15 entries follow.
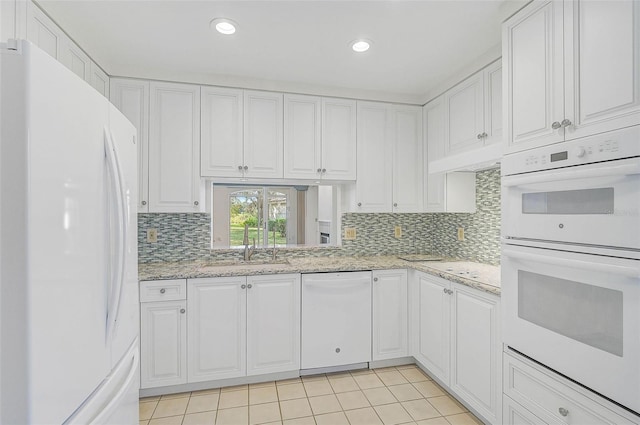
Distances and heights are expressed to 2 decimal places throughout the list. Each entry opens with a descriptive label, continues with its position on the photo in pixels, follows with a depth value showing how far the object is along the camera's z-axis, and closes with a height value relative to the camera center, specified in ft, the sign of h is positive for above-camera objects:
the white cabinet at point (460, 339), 6.01 -2.82
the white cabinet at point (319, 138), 9.03 +2.20
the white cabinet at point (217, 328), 7.52 -2.81
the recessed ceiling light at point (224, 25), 6.15 +3.75
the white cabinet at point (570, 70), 3.73 +1.98
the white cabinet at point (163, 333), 7.26 -2.84
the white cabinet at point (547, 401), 3.91 -2.66
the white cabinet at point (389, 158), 9.60 +1.70
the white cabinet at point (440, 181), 8.82 +0.92
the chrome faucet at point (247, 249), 9.34 -1.09
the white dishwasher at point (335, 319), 8.17 -2.84
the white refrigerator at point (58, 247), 2.41 -0.32
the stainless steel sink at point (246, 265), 8.31 -1.49
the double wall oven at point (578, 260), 3.63 -0.63
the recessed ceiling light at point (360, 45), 6.85 +3.74
